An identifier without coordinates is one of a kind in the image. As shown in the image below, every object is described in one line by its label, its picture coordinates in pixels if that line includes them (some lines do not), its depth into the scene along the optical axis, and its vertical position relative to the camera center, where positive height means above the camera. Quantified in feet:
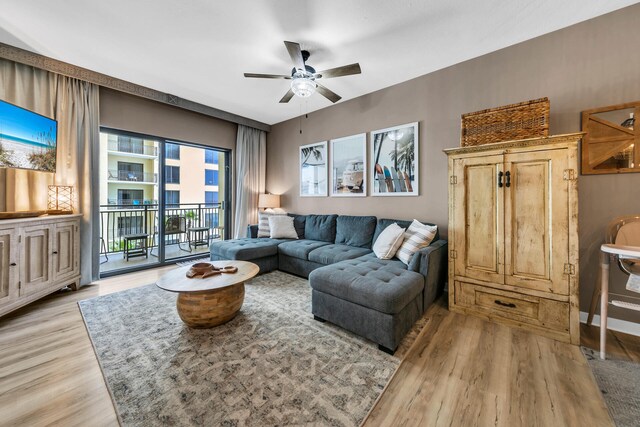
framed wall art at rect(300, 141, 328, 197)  14.14 +2.61
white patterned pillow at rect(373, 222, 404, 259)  8.86 -1.09
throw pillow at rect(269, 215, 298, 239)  13.35 -0.85
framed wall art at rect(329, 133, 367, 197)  12.39 +2.54
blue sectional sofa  5.93 -1.93
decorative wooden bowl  7.16 -1.79
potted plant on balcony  17.43 -0.34
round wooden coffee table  6.45 -2.36
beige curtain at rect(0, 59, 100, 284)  8.65 +2.71
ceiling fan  7.35 +4.53
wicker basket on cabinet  6.70 +2.72
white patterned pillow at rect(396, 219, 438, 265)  8.37 -0.95
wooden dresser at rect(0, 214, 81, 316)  6.99 -1.52
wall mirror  6.55 +2.10
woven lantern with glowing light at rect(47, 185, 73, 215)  9.47 +0.52
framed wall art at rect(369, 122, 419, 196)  10.66 +2.45
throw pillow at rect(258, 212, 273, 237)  13.75 -0.76
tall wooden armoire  6.22 -0.56
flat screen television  7.66 +2.49
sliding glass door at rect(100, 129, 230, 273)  13.23 +0.70
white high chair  5.28 -0.84
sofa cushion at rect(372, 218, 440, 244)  10.23 -0.44
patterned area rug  4.19 -3.38
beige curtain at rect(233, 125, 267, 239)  15.85 +2.61
